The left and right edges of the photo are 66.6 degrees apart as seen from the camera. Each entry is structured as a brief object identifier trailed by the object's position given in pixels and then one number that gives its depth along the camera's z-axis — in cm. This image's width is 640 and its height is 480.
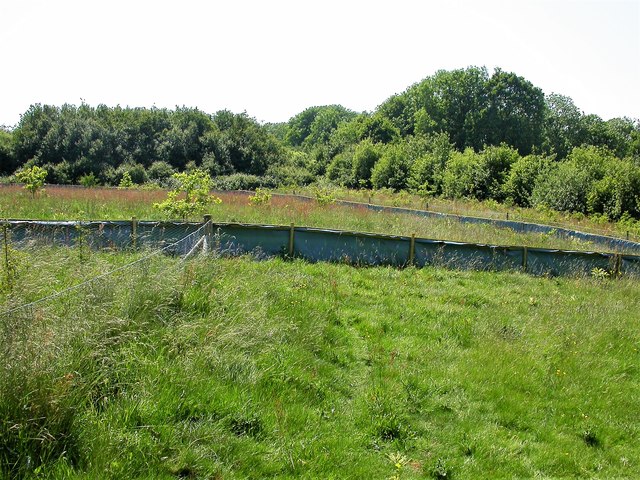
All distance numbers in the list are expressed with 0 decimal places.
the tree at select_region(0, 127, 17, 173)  4503
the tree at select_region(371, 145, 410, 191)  4662
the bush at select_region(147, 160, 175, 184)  4485
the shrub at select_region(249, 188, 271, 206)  2062
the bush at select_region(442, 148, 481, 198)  3747
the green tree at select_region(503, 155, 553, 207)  3300
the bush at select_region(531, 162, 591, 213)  2767
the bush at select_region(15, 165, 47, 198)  2031
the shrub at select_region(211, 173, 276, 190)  4226
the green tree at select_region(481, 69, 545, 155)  6812
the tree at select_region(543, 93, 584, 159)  6906
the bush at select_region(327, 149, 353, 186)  5511
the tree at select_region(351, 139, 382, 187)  5224
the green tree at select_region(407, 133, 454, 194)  4144
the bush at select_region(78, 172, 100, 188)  3659
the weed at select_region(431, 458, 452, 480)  439
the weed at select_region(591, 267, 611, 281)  1255
